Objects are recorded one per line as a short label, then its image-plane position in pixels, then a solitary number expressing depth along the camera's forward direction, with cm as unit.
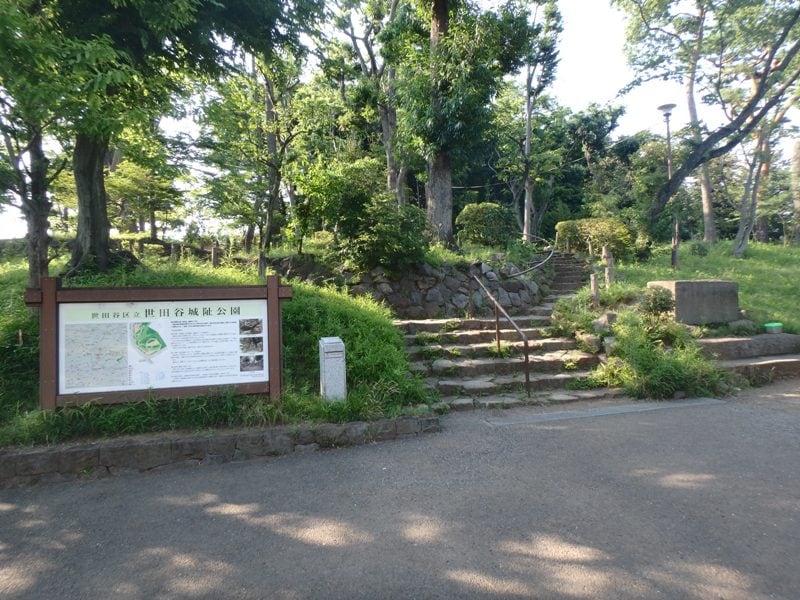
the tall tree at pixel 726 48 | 1514
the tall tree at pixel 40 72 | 432
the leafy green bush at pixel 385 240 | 940
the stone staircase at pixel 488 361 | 671
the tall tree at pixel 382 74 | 1562
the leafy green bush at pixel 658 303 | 816
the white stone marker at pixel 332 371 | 543
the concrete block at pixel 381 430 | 513
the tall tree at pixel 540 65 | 1903
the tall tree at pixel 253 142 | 1007
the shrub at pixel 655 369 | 679
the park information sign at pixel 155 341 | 484
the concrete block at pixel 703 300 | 864
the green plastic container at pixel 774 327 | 877
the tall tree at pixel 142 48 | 533
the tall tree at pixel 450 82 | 1189
